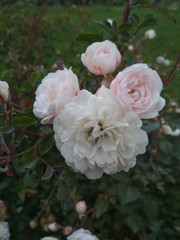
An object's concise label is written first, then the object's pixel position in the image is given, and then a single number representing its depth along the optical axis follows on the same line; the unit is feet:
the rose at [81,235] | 0.68
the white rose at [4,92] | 0.53
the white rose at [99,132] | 0.48
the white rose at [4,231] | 0.80
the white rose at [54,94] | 0.51
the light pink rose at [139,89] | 0.49
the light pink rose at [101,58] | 0.55
